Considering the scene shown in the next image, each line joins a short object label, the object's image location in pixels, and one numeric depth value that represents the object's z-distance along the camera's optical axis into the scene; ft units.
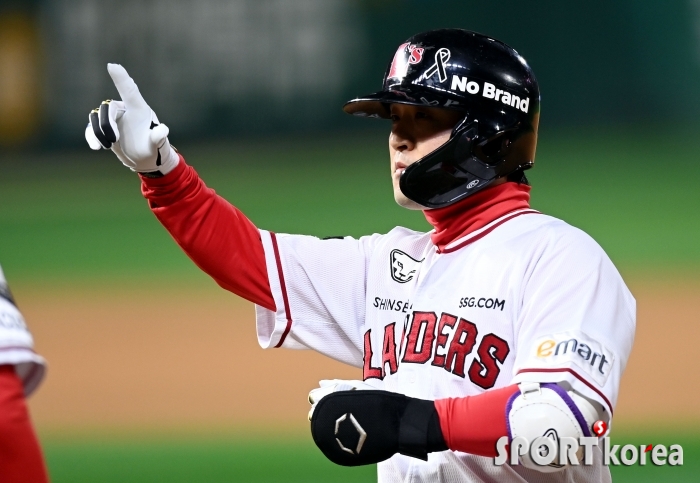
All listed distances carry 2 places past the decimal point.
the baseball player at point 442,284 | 40.03
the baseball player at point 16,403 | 38.77
